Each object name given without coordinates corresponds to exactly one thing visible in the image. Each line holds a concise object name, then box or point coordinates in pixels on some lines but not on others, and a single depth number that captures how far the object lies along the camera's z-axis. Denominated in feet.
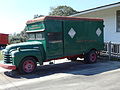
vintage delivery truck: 16.64
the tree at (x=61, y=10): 96.62
